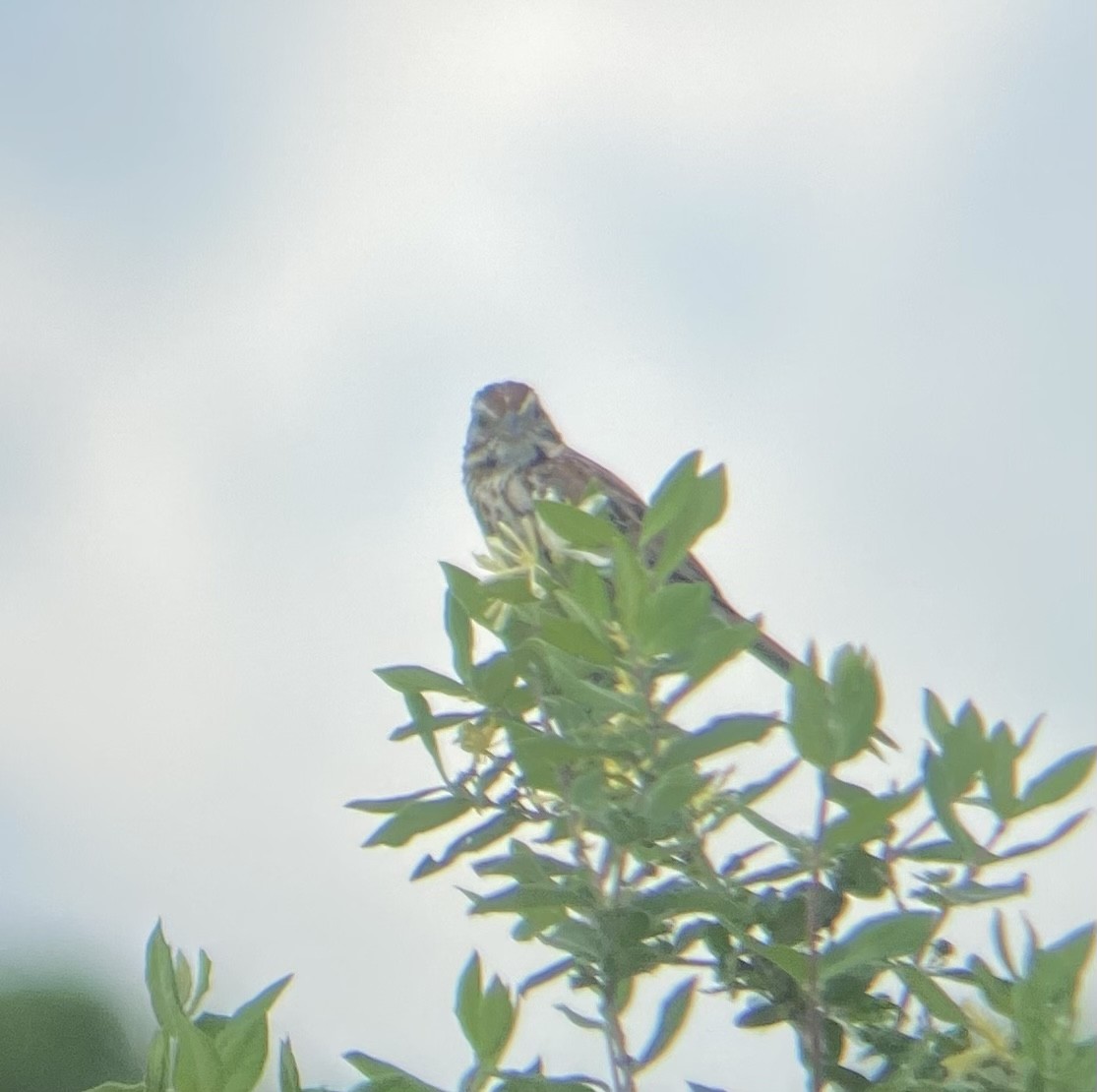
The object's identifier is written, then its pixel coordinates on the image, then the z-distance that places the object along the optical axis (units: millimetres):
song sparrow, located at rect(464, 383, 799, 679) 8891
